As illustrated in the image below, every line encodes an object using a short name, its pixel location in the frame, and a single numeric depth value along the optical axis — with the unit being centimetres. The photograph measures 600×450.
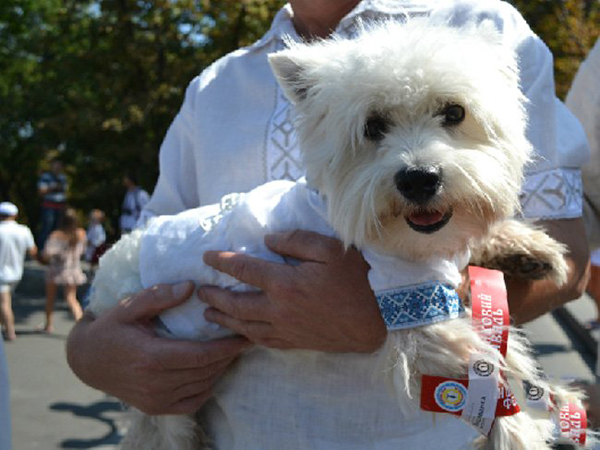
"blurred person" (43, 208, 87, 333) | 1086
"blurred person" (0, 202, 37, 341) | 995
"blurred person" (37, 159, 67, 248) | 1647
